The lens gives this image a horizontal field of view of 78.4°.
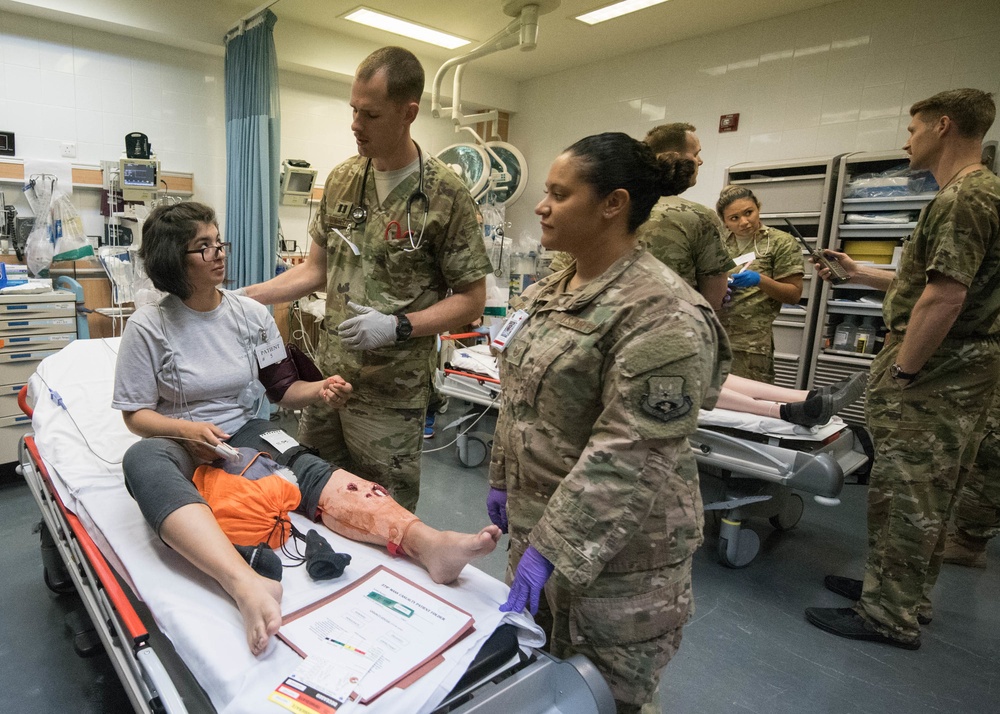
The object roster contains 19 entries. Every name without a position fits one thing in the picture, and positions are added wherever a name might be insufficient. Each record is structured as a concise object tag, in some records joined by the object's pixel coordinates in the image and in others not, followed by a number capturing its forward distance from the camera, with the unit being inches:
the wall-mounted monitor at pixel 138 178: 159.6
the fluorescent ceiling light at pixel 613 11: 169.3
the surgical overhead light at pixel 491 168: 198.7
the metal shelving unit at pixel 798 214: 162.2
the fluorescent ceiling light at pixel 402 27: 183.6
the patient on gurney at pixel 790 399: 95.2
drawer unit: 121.8
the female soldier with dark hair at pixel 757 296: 133.6
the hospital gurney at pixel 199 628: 42.6
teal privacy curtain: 167.3
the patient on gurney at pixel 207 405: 53.8
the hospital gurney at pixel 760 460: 97.3
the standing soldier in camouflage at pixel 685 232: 86.7
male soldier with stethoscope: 68.2
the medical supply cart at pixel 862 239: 148.6
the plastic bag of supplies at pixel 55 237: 143.0
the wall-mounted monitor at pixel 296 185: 195.3
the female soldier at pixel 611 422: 41.0
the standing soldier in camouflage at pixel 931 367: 75.9
